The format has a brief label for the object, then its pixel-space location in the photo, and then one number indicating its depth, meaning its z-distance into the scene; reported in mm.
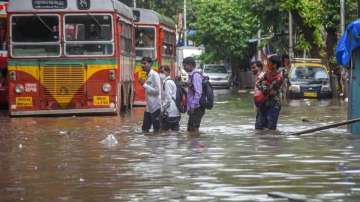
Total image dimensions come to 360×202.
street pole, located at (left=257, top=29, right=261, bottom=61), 63047
